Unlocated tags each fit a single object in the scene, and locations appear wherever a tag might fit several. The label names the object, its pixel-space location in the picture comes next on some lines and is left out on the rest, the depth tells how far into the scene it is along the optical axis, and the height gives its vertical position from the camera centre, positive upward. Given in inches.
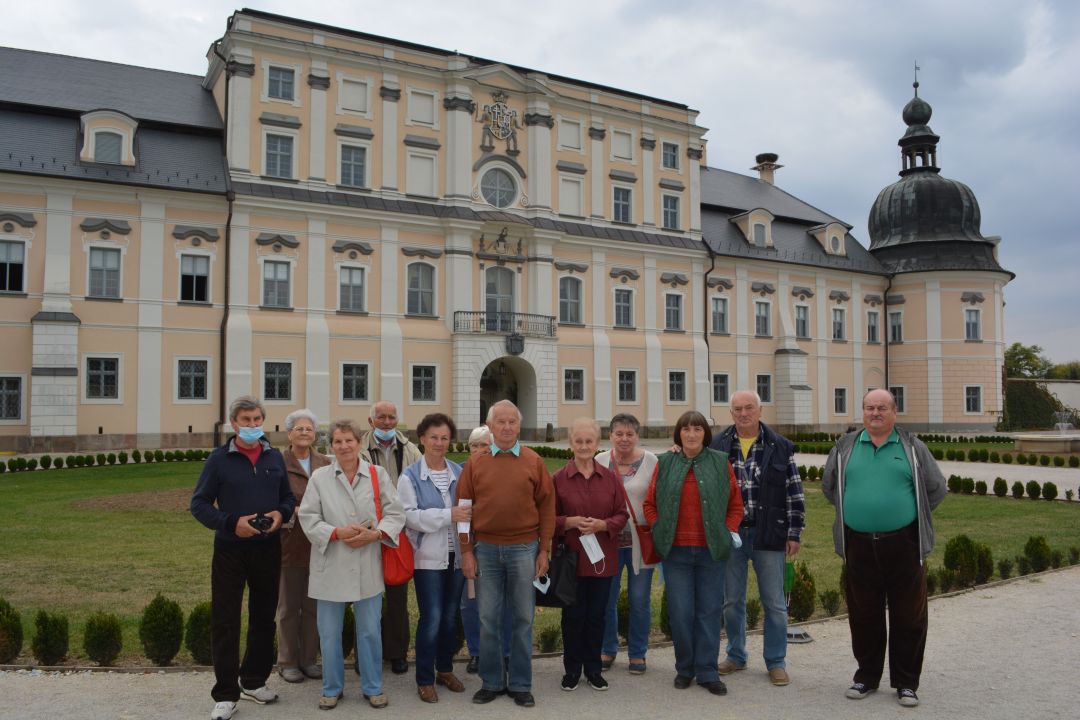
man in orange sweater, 217.5 -34.3
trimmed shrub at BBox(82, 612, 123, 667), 234.1 -64.2
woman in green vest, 227.1 -35.3
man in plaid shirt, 236.8 -33.7
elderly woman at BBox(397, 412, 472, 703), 220.7 -37.7
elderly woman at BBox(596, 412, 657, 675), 241.8 -39.8
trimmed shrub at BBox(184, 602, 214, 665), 238.2 -64.9
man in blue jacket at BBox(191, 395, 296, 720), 207.9 -33.5
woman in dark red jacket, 225.6 -34.0
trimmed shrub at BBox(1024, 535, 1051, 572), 368.2 -63.8
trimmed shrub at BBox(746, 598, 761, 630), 284.4 -69.0
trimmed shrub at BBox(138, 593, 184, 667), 235.8 -62.0
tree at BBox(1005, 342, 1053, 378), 3252.5 +164.3
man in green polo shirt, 220.7 -34.7
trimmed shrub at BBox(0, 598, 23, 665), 236.2 -64.2
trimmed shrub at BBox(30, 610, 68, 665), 234.4 -63.9
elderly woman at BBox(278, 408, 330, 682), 235.0 -53.6
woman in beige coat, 212.4 -35.9
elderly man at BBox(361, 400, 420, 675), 239.0 -16.7
